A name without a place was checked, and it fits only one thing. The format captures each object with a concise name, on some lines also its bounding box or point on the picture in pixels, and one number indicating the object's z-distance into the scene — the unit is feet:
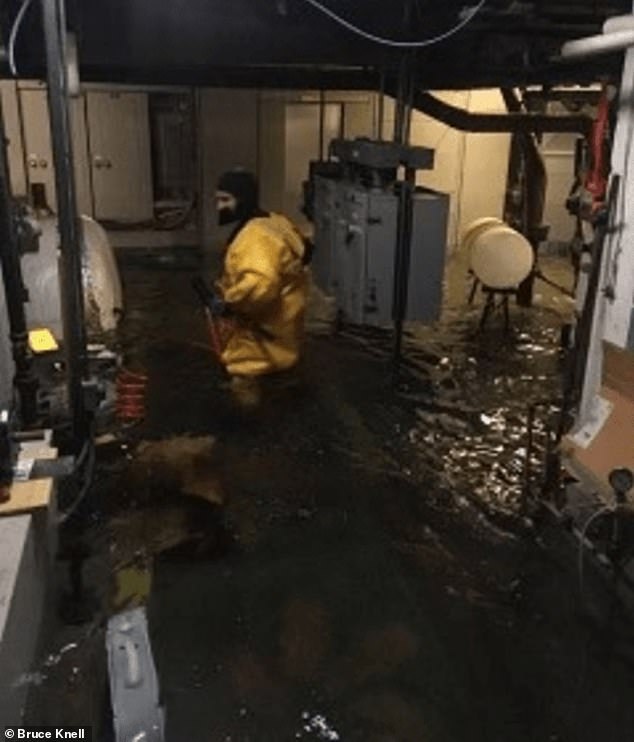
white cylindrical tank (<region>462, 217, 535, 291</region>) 17.83
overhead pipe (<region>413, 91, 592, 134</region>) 17.06
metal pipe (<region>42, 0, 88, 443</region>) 7.00
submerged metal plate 3.91
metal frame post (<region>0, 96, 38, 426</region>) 8.74
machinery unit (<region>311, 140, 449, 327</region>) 14.65
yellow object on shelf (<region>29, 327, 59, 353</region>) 9.68
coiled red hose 9.19
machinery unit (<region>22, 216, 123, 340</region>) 16.65
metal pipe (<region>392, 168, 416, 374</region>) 14.62
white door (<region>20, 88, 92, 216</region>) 23.21
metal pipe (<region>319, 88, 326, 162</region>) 26.00
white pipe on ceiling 7.53
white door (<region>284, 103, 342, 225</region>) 26.20
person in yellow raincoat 13.66
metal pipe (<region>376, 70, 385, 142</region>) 16.84
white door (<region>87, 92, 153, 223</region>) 24.06
